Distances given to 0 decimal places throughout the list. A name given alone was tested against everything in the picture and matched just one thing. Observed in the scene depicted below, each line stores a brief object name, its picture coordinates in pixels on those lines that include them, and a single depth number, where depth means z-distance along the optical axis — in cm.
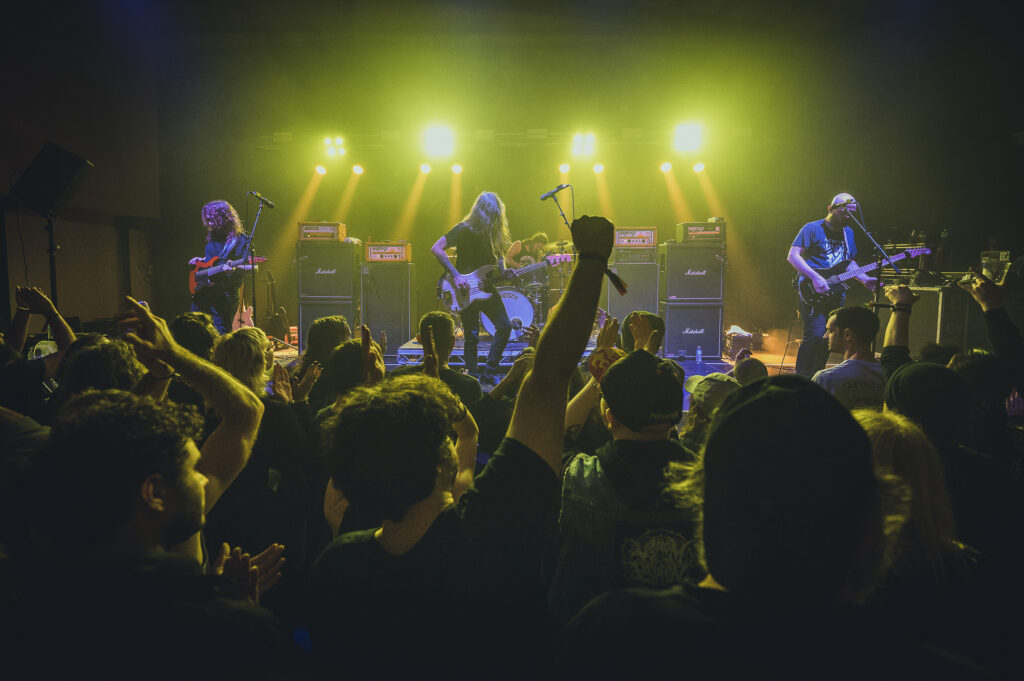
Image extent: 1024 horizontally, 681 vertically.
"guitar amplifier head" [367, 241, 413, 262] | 793
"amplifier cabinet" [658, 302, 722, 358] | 786
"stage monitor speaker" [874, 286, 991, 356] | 553
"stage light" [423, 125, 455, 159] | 920
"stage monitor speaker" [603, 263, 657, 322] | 816
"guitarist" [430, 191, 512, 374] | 627
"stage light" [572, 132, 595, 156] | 954
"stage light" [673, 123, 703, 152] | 902
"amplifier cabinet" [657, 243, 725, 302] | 784
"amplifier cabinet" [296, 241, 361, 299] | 765
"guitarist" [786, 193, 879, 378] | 530
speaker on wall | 484
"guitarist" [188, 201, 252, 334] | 648
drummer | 787
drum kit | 759
